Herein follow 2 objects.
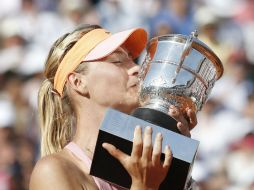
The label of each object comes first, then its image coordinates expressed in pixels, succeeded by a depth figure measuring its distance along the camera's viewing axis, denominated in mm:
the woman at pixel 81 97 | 4758
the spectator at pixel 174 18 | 14219
